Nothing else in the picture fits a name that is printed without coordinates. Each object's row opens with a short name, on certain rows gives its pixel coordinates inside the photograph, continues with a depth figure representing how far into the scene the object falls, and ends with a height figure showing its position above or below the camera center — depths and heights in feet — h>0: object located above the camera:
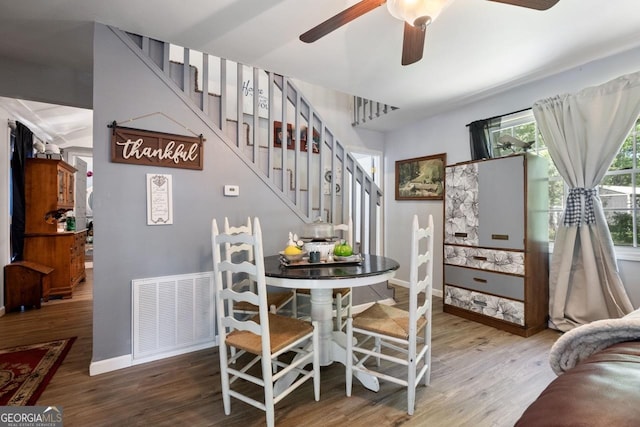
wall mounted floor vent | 7.55 -2.72
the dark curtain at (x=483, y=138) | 11.32 +2.84
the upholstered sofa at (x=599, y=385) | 1.76 -1.21
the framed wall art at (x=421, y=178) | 13.41 +1.67
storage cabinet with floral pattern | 9.16 -1.05
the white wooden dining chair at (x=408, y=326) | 5.67 -2.29
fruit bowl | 7.02 -1.04
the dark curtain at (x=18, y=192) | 12.09 +0.90
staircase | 8.21 +2.69
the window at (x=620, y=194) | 8.65 +0.54
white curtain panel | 8.36 +0.63
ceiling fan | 4.84 +3.43
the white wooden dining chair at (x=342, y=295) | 8.04 -2.39
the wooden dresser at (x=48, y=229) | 12.62 -0.62
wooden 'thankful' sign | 7.32 +1.69
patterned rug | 6.07 -3.68
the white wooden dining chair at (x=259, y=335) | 5.04 -2.30
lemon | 6.99 -0.89
